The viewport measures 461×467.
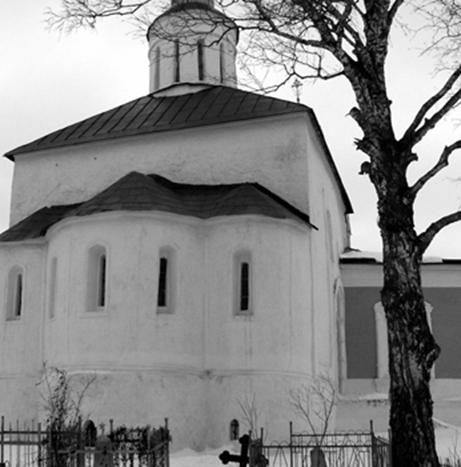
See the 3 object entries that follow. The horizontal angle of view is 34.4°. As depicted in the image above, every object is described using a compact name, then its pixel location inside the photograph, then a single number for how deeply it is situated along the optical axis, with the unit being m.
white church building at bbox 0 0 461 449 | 15.83
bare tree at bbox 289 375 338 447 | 16.16
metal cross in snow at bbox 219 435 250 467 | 8.91
